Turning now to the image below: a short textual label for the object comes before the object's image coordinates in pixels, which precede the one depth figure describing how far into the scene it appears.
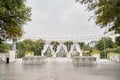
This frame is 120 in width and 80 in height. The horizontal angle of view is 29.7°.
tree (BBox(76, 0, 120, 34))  7.18
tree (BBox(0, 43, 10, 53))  27.90
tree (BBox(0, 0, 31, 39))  10.11
